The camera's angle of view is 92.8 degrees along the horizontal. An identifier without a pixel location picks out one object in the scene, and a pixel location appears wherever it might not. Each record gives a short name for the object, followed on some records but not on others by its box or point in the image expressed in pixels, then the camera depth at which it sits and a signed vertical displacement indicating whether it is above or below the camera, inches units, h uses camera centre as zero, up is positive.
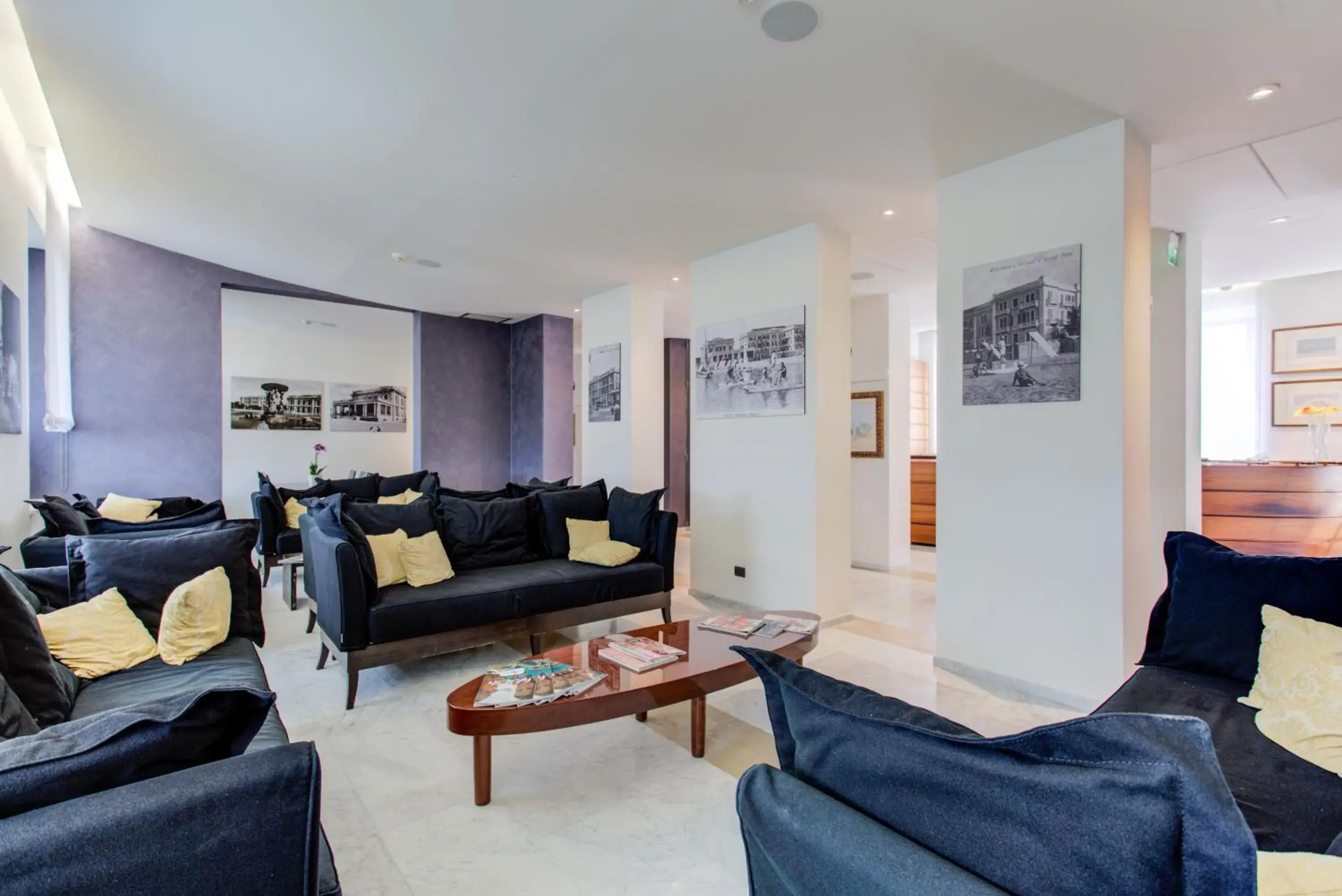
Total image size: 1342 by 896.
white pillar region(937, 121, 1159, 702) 116.0 -3.4
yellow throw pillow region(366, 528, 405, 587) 135.9 -24.4
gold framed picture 256.8 +8.1
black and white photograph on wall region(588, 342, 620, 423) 241.4 +23.3
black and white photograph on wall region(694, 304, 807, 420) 175.5 +22.9
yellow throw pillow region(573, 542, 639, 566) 159.6 -27.7
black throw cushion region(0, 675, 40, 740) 58.2 -25.6
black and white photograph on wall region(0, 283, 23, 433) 144.9 +18.9
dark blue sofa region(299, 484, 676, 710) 121.5 -33.6
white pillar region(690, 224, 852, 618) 171.3 -4.3
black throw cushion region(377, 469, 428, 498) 247.4 -15.3
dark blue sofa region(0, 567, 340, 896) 32.7 -21.5
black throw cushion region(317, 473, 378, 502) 237.0 -15.8
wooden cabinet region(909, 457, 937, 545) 288.2 -26.5
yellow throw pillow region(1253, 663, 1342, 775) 63.5 -28.7
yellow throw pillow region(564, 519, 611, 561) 167.3 -23.8
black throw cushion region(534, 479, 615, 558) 172.6 -18.1
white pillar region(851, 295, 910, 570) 252.4 -4.7
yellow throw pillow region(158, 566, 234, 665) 94.5 -26.4
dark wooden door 342.3 +9.1
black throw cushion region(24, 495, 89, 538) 140.1 -16.5
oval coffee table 85.2 -35.8
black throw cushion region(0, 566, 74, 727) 69.6 -24.3
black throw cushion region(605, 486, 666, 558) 169.8 -19.8
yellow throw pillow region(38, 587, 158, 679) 86.4 -26.9
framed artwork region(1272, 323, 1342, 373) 251.6 +38.1
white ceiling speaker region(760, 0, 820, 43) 85.4 +58.3
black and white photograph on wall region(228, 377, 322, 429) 299.9 +20.0
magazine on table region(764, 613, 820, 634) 120.4 -35.0
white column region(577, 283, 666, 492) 234.5 +20.9
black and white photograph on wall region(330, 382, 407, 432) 327.9 +19.5
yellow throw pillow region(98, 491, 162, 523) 189.0 -19.1
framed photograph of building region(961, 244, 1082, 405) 120.8 +22.7
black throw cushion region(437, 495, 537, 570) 158.6 -22.3
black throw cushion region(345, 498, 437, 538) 146.8 -17.1
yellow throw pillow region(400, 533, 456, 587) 139.5 -26.1
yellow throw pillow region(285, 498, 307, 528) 220.7 -23.3
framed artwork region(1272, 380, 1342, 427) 252.4 +19.0
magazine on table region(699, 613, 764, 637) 121.6 -35.2
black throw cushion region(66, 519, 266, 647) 97.4 -19.2
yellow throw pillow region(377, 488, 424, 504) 219.0 -18.5
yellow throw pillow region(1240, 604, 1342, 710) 69.7 -23.1
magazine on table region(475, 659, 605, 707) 88.1 -34.9
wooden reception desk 184.9 -19.2
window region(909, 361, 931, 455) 327.9 +17.5
